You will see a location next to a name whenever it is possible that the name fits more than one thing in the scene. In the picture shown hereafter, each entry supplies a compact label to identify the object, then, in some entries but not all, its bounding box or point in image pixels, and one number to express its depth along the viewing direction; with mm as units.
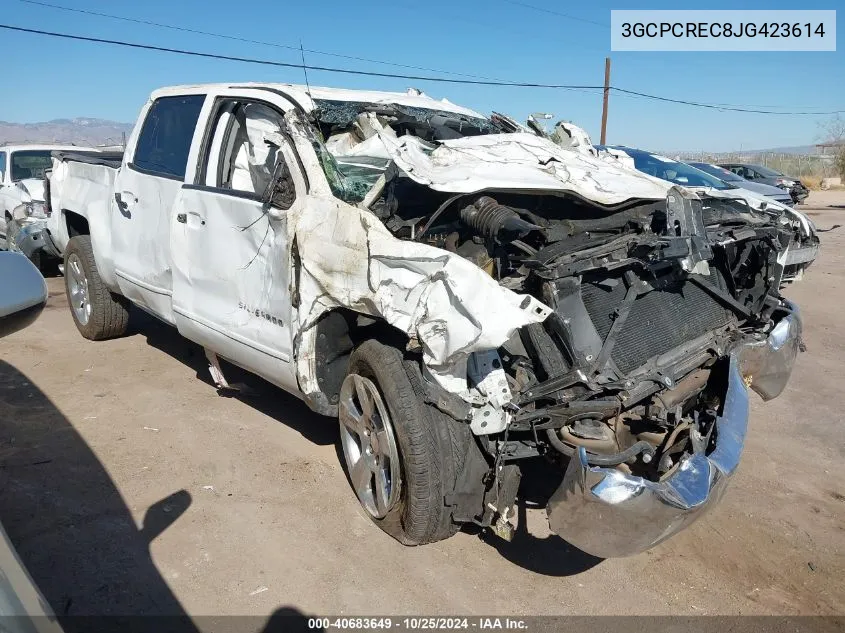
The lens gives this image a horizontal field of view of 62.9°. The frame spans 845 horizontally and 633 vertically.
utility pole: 22781
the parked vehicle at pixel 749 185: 12505
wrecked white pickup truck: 2727
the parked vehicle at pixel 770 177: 18203
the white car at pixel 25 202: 8234
